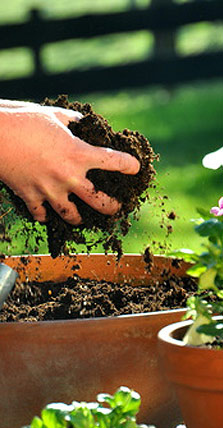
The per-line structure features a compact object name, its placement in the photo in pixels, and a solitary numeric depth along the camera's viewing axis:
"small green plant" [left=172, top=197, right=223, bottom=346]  1.13
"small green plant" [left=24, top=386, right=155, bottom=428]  1.07
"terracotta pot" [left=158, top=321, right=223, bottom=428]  1.11
